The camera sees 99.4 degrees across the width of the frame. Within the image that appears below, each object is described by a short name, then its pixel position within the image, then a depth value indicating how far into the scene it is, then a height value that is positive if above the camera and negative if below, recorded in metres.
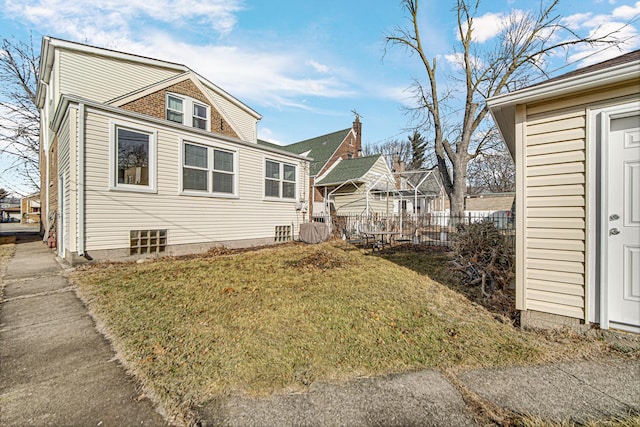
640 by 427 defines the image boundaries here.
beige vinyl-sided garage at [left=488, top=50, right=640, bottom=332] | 2.83 +0.21
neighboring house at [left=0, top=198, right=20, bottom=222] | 41.21 -0.26
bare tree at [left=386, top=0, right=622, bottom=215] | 13.66 +8.35
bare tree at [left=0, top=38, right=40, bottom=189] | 16.94 +6.86
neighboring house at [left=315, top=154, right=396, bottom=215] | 17.88 +1.93
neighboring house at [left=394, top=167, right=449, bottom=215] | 26.30 +1.53
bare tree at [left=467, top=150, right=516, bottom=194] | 32.75 +5.27
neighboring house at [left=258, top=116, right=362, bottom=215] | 19.62 +5.48
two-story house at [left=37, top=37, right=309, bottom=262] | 6.80 +1.44
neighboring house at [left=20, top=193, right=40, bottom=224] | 33.06 -0.04
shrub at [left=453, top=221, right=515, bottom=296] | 4.51 -0.74
